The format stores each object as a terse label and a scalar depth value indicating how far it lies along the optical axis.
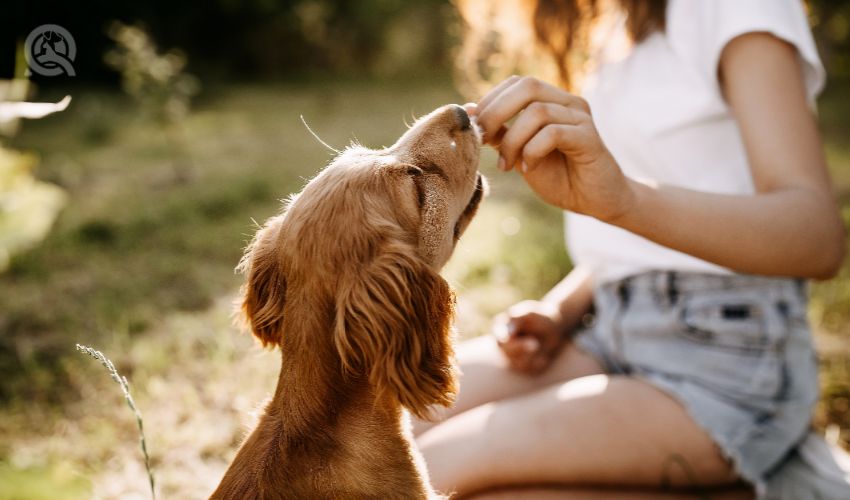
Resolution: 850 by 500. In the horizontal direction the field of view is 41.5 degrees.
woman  1.01
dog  0.95
